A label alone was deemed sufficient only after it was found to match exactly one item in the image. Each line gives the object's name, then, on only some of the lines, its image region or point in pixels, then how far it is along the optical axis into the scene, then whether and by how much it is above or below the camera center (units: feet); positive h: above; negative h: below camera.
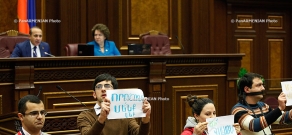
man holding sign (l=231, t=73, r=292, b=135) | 17.83 -1.73
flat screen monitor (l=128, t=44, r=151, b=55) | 29.65 -0.17
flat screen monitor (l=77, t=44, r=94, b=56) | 29.23 -0.19
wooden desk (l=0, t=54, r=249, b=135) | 24.15 -1.24
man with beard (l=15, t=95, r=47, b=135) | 14.80 -1.43
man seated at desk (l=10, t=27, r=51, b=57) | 29.33 -0.05
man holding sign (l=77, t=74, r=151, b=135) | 15.62 -1.68
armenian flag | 35.64 +1.52
